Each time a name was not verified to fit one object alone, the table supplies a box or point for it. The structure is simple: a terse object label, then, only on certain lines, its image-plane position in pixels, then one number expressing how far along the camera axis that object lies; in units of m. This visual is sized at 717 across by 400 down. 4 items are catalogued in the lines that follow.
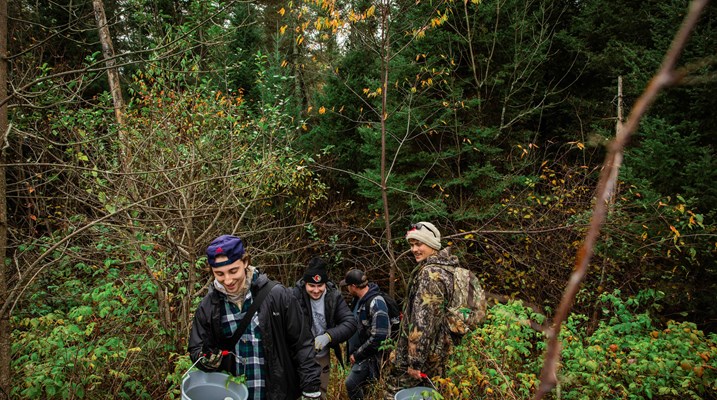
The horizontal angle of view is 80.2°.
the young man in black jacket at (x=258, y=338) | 2.88
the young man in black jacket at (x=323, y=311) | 4.36
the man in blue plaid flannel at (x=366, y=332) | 4.49
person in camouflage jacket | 3.47
